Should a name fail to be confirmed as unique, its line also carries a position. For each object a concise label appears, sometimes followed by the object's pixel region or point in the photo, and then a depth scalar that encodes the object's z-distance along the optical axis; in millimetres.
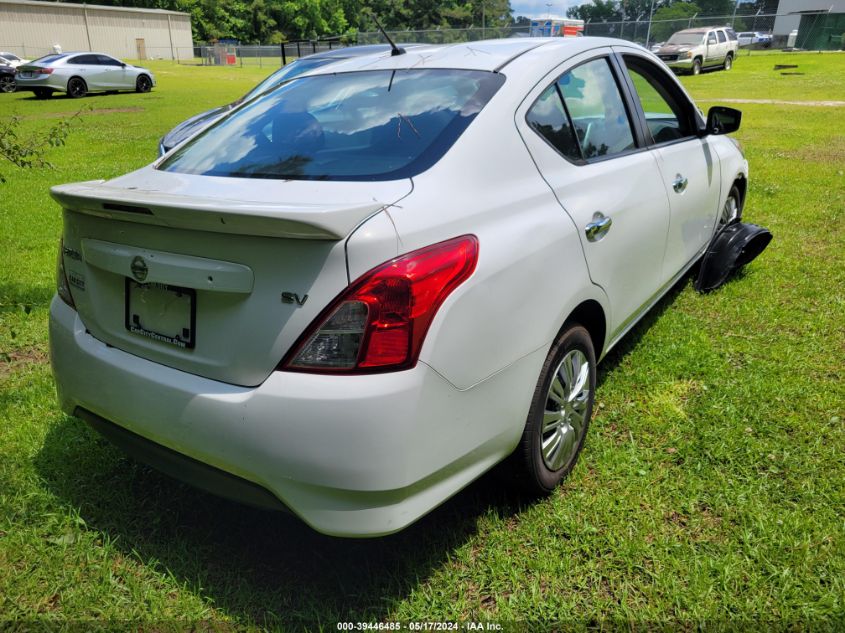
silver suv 27250
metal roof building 50969
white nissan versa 1816
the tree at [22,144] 4144
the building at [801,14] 41438
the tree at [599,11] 88938
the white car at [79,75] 23375
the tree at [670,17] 39812
